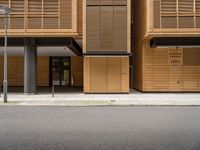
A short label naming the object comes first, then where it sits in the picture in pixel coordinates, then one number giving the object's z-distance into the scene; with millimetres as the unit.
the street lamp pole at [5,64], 8597
